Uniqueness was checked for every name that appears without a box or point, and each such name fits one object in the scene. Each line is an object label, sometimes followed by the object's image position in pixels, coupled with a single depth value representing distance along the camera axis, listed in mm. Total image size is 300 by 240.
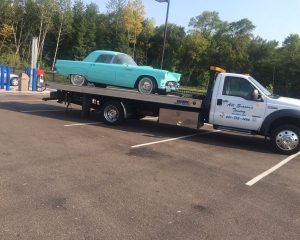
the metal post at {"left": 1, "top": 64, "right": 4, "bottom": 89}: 13840
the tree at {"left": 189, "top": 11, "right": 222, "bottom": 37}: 55138
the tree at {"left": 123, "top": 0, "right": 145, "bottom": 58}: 42314
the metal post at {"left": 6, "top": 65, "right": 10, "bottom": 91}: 13618
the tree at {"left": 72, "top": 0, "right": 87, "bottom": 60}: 38360
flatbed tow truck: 6597
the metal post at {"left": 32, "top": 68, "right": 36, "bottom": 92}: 14256
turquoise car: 7604
